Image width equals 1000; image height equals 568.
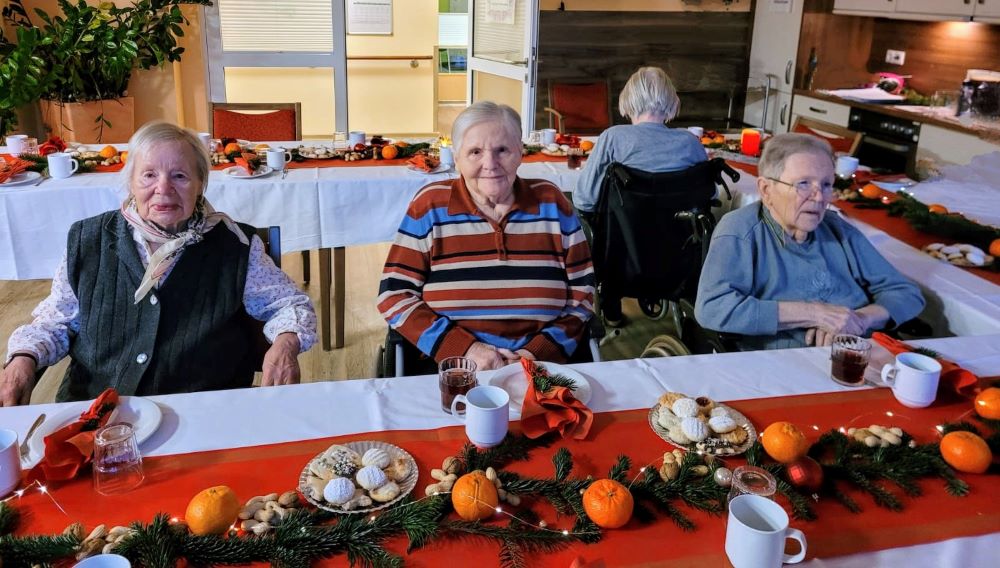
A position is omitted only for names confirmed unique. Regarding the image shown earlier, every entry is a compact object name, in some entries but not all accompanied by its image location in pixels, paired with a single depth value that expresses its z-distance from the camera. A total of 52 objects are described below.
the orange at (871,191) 2.65
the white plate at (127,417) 1.19
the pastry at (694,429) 1.22
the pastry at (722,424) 1.23
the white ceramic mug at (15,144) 3.06
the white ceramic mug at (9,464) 1.07
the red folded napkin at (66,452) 1.10
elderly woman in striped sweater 1.86
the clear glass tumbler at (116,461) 1.10
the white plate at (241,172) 2.95
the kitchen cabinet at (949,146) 3.89
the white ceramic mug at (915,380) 1.35
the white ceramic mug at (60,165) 2.81
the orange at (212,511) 0.99
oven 3.98
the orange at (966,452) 1.16
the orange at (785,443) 1.17
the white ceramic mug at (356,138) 3.50
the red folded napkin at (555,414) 1.25
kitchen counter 3.88
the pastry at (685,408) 1.26
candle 3.47
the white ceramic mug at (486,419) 1.19
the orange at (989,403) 1.30
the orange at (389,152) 3.27
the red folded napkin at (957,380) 1.38
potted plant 4.33
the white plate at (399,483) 1.05
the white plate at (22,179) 2.73
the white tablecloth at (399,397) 1.25
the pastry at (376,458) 1.12
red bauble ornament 1.10
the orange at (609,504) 1.02
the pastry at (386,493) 1.06
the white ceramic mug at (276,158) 3.04
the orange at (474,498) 1.03
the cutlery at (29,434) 1.15
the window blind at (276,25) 5.39
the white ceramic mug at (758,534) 0.92
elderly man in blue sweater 1.83
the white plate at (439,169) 3.13
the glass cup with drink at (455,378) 1.32
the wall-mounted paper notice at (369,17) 7.52
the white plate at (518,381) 1.36
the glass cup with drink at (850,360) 1.43
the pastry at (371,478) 1.07
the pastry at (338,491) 1.04
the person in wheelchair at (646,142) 2.82
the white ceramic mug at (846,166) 2.94
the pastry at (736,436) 1.21
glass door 5.22
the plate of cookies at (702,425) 1.21
